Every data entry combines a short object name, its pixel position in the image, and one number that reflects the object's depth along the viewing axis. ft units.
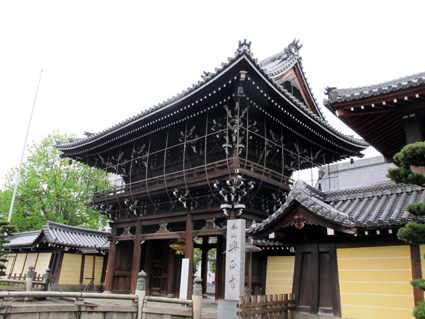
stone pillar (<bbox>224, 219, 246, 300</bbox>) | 31.32
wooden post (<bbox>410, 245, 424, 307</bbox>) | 23.90
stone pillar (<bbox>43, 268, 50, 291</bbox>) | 56.88
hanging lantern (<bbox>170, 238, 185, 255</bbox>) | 54.83
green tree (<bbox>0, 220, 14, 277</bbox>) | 59.66
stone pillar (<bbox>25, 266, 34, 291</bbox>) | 53.06
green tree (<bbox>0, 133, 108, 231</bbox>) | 97.76
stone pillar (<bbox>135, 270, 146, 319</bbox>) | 37.24
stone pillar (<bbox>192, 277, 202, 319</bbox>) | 36.14
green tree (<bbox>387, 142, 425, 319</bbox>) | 18.98
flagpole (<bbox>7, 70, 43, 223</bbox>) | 88.28
